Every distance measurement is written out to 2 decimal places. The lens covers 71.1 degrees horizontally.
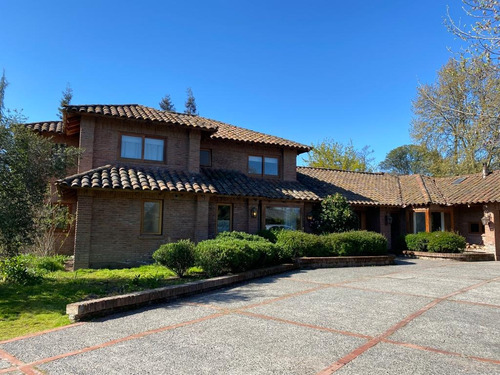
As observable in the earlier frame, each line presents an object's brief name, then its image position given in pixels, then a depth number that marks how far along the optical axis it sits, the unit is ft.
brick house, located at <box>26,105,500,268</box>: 43.19
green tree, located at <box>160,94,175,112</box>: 158.10
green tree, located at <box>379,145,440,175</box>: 163.84
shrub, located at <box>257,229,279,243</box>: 48.80
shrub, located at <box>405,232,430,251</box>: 59.06
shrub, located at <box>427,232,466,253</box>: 55.93
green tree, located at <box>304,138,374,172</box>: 123.54
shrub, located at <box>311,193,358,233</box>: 55.77
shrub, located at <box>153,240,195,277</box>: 33.12
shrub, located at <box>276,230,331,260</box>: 45.34
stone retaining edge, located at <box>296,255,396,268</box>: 44.34
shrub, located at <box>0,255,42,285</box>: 30.42
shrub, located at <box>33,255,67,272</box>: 38.14
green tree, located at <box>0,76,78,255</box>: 26.78
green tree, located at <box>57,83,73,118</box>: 115.90
